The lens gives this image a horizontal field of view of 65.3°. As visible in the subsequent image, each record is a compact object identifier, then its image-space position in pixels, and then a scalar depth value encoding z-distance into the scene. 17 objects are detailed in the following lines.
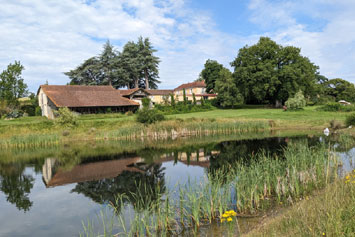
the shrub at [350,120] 24.55
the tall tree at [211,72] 63.92
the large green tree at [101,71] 65.56
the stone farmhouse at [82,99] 42.91
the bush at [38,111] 47.12
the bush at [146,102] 52.44
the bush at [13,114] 42.03
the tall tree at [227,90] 48.89
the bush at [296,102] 37.56
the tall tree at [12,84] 44.44
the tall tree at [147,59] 68.09
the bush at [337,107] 35.50
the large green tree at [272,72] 45.00
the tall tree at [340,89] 65.45
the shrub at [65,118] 28.76
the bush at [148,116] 29.06
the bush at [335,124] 25.87
